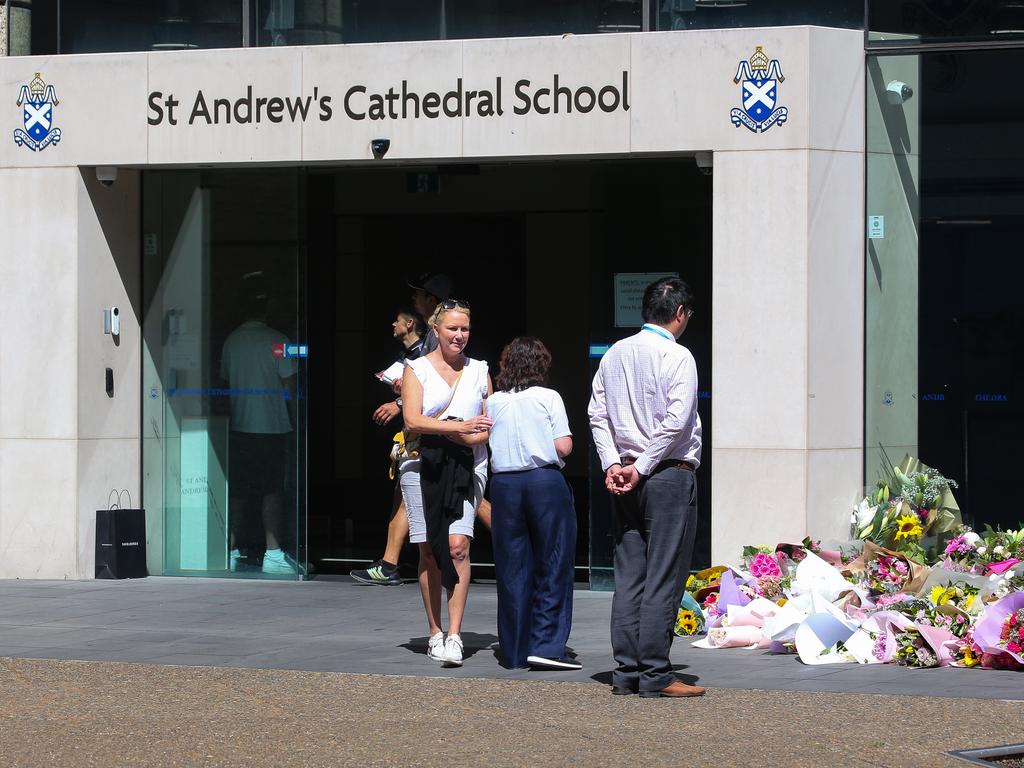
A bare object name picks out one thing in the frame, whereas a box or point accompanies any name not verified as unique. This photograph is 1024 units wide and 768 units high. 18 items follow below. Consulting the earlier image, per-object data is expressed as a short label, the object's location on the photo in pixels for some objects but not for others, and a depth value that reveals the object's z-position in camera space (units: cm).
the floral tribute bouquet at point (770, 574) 1967
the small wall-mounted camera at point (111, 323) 2589
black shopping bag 2564
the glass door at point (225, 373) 2591
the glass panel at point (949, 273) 2369
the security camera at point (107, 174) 2570
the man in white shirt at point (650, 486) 1557
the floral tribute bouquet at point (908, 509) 2203
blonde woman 1753
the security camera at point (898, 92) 2378
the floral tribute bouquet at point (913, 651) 1711
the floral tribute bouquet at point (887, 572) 1866
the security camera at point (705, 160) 2356
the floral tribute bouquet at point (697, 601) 1933
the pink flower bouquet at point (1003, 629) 1673
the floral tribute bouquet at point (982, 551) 1986
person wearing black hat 2164
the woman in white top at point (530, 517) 1712
